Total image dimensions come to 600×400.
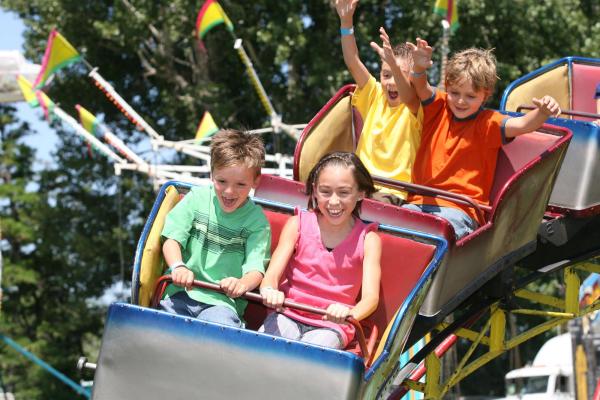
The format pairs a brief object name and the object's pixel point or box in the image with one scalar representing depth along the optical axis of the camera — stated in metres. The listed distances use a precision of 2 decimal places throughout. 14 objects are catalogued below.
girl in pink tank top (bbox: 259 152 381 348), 8.02
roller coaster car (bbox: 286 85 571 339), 9.24
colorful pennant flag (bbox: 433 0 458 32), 21.68
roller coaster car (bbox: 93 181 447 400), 7.15
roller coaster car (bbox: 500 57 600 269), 11.21
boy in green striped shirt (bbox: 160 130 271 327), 8.30
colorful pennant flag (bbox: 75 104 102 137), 22.18
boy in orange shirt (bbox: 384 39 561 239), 9.87
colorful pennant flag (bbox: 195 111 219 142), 24.15
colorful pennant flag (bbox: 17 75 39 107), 23.31
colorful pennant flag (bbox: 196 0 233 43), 22.22
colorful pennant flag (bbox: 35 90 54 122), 23.02
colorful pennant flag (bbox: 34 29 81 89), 21.84
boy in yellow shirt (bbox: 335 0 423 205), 10.31
